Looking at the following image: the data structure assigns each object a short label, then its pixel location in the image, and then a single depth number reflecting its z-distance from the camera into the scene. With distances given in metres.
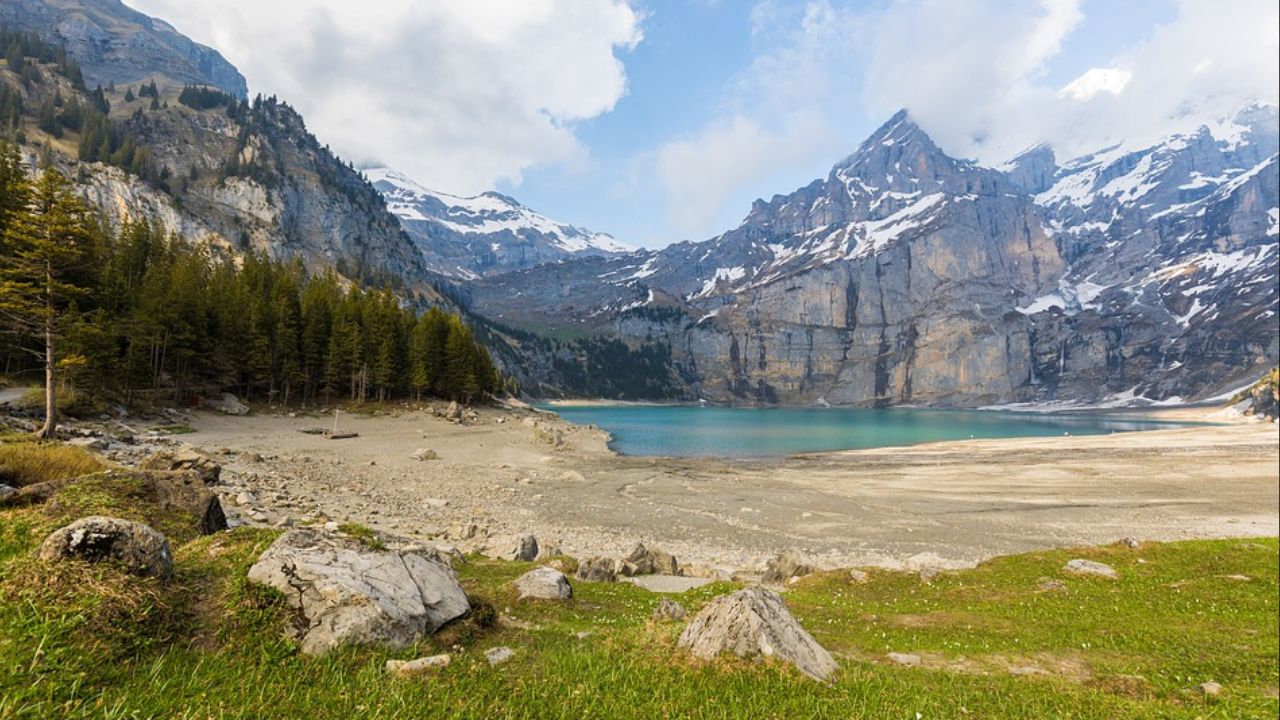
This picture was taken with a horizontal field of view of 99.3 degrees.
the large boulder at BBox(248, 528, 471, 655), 6.97
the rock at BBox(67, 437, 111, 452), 23.47
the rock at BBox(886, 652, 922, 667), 10.23
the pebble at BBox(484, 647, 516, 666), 7.28
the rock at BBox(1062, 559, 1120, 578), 17.66
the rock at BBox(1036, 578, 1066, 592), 16.58
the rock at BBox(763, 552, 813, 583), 19.80
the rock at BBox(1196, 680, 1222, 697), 9.38
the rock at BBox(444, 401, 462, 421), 75.15
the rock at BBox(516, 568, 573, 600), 11.98
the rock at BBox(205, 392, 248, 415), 58.44
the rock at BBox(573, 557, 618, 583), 16.81
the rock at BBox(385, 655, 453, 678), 6.28
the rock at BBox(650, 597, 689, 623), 10.35
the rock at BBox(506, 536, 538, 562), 19.23
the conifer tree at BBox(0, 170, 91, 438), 23.84
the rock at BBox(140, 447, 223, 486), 19.34
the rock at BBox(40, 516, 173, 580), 6.21
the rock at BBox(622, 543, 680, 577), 19.30
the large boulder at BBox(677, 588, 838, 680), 7.86
